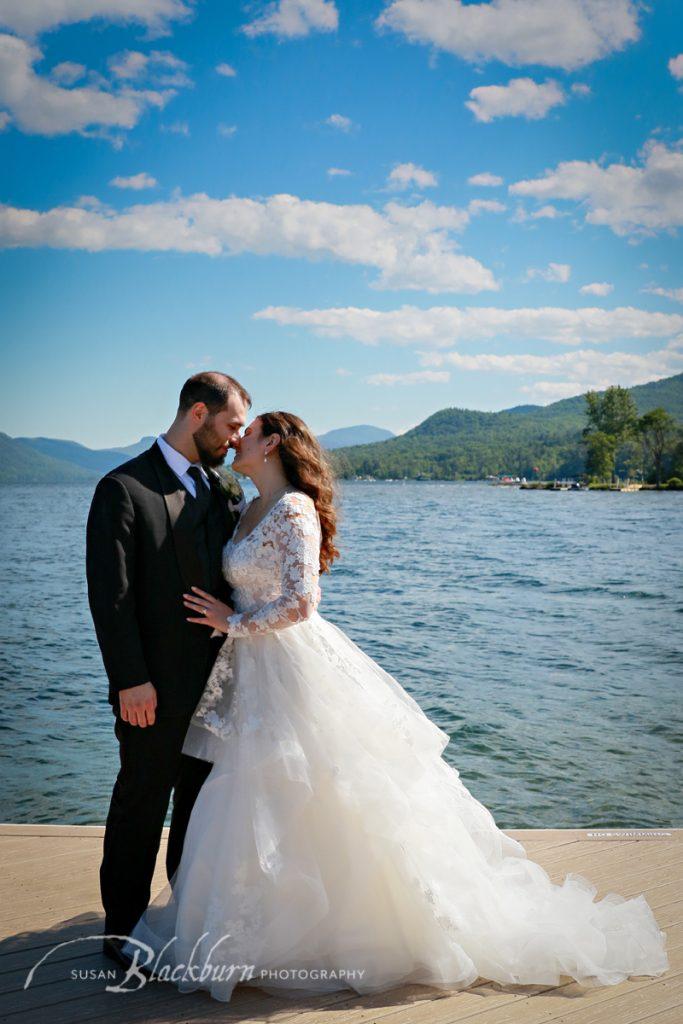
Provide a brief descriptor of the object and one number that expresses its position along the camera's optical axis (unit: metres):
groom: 2.81
